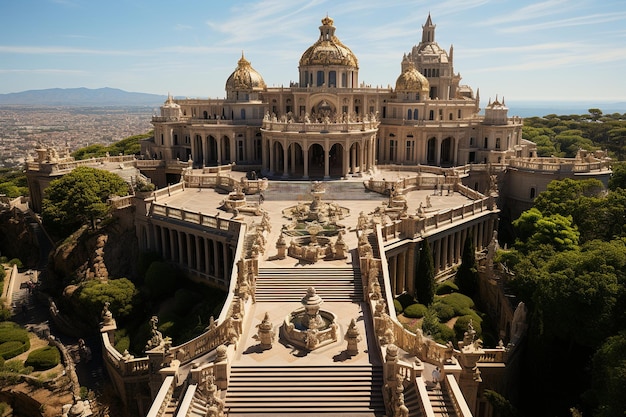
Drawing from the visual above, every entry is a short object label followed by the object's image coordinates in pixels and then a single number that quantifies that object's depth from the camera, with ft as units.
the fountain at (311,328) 83.30
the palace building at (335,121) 234.38
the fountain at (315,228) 116.06
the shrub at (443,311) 120.47
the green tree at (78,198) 169.99
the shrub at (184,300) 134.92
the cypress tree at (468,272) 136.98
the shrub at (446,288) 138.37
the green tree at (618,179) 171.53
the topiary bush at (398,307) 119.85
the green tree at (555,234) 122.52
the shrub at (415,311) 121.29
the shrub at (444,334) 107.49
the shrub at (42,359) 124.67
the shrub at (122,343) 125.74
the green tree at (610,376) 66.59
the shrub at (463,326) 112.78
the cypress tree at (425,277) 126.72
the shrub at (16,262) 190.23
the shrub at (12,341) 128.98
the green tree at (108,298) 135.74
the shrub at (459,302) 122.99
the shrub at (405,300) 128.26
